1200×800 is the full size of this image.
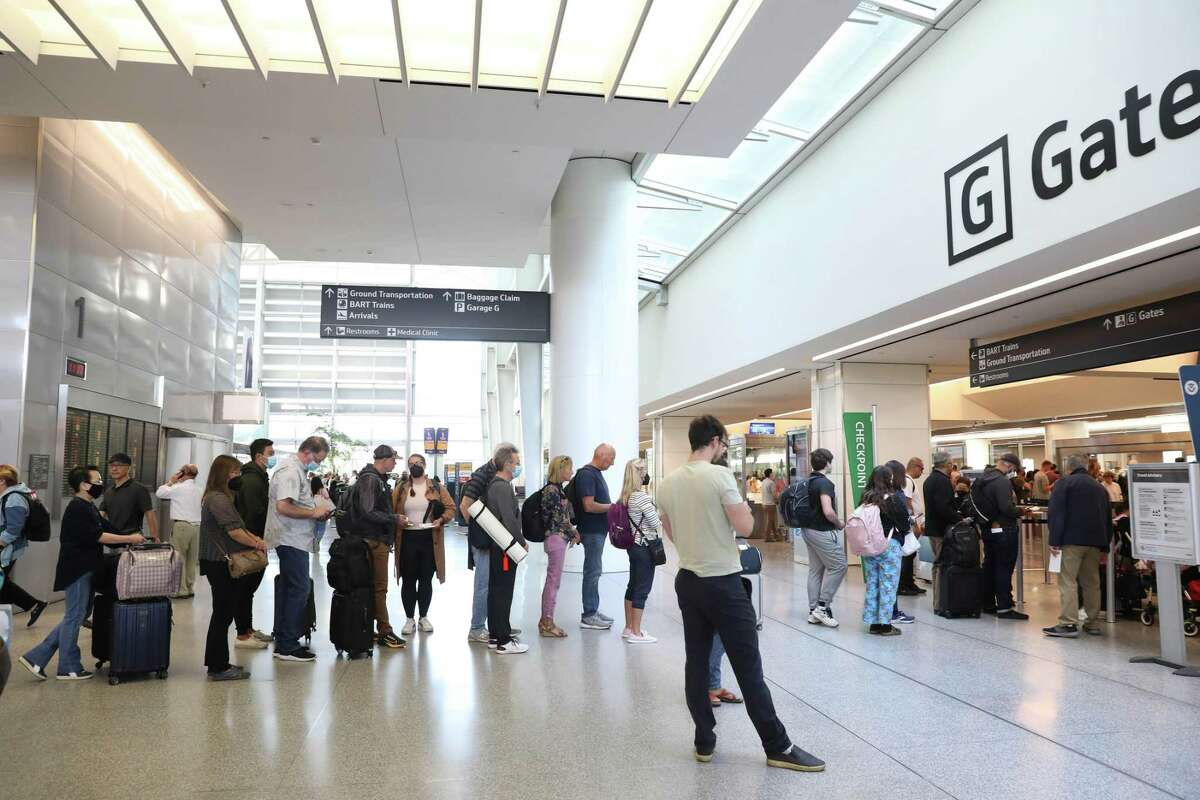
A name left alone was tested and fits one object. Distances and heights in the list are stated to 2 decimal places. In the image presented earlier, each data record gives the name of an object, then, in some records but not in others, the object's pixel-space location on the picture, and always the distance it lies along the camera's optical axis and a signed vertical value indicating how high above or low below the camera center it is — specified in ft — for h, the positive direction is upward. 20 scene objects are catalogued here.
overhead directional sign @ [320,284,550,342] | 41.39 +7.51
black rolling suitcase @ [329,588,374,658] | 20.36 -3.82
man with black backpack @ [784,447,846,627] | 24.73 -1.83
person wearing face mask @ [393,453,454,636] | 22.89 -1.97
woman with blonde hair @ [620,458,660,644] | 21.74 -1.70
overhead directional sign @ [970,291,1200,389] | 24.09 +4.07
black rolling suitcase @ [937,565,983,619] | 26.89 -4.01
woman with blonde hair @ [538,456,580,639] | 22.97 -1.77
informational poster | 19.93 -1.13
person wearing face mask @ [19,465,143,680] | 18.37 -2.50
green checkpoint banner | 41.50 +0.85
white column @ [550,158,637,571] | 38.17 +6.84
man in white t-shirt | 12.71 -2.02
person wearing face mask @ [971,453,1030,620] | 27.04 -2.01
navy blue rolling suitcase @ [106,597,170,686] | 18.26 -3.78
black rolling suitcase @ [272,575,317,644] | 20.82 -3.93
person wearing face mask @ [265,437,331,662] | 19.49 -1.50
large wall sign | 18.42 +7.91
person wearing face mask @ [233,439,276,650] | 19.54 -0.87
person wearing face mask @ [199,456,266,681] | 18.58 -2.01
